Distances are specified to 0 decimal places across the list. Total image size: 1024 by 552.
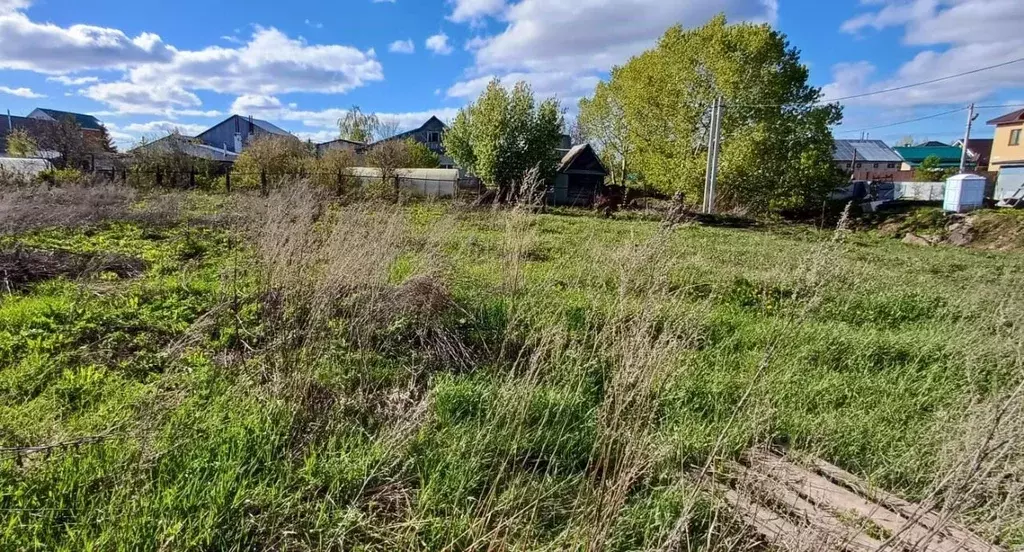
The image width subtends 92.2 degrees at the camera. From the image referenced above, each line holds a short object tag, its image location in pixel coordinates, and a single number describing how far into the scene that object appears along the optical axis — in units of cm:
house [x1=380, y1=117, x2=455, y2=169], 5088
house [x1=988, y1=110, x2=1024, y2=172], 3297
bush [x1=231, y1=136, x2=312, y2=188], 1834
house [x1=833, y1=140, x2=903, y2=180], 5519
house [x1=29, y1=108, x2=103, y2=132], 5116
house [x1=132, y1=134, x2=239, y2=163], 2094
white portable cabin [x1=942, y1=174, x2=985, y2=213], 2025
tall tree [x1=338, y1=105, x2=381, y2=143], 4847
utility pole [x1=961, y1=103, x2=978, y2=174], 2883
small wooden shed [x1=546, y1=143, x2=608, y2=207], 3055
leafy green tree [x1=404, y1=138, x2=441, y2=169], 2617
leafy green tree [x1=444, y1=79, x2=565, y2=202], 2256
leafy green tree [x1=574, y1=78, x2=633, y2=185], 3184
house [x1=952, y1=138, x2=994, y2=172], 6125
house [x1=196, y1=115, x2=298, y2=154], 5156
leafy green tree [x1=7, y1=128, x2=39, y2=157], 2209
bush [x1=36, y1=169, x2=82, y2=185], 1527
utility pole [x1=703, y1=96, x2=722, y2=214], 2081
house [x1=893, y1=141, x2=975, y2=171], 5703
